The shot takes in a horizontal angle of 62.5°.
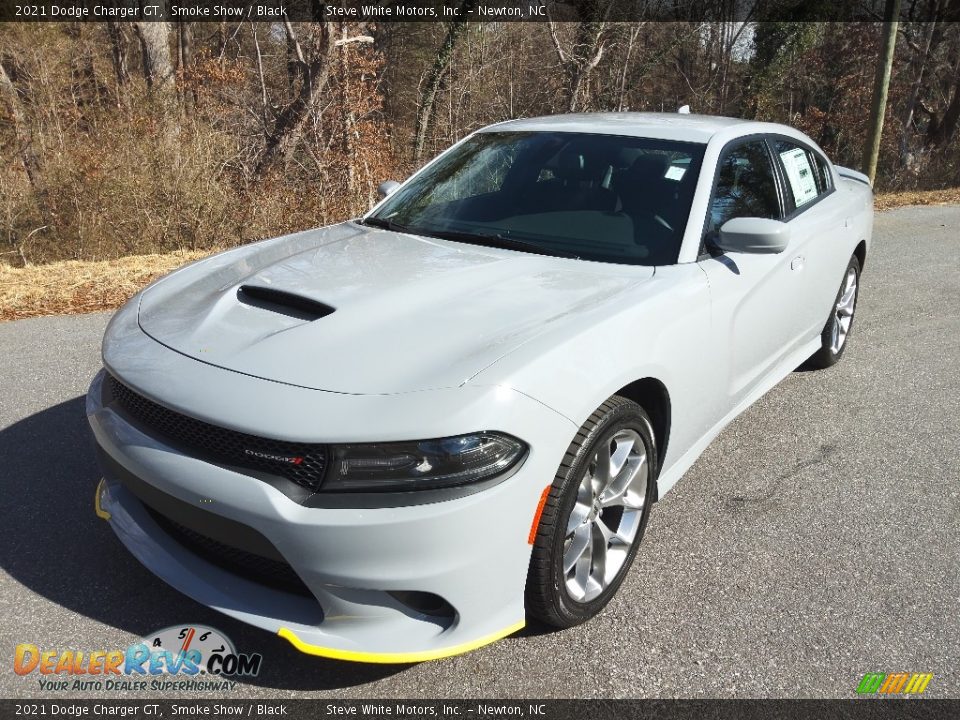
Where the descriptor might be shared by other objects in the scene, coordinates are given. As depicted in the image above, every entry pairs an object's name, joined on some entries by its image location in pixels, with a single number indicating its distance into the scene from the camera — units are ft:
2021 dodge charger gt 7.06
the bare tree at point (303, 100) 37.22
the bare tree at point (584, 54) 58.44
